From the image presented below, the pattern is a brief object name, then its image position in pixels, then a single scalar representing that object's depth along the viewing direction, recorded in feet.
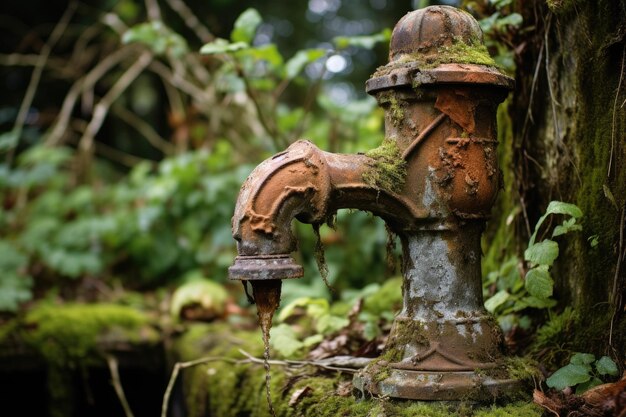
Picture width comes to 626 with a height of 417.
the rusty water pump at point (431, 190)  6.09
